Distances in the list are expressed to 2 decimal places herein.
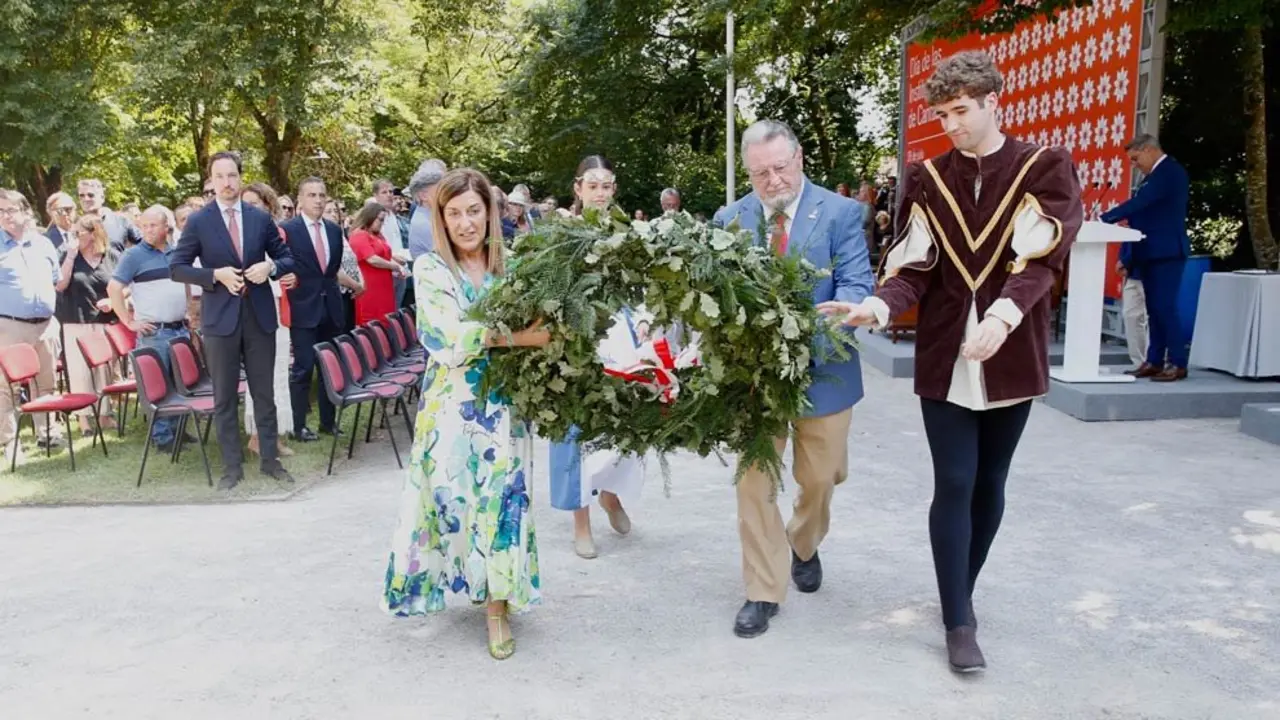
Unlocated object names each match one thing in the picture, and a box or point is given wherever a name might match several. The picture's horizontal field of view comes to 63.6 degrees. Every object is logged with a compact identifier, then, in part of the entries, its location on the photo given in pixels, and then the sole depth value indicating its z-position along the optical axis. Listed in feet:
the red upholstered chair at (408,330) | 31.35
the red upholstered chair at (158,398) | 22.33
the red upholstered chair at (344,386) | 22.94
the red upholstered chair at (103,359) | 25.89
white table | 27.30
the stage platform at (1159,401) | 25.27
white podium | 26.99
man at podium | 27.58
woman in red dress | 33.35
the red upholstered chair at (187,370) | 23.91
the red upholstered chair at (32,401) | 23.76
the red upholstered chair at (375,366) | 26.43
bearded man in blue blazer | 12.73
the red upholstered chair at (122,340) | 28.32
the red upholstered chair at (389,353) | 28.37
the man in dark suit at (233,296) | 21.39
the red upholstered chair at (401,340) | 30.22
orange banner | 33.83
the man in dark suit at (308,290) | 26.99
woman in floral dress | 12.35
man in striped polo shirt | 25.34
